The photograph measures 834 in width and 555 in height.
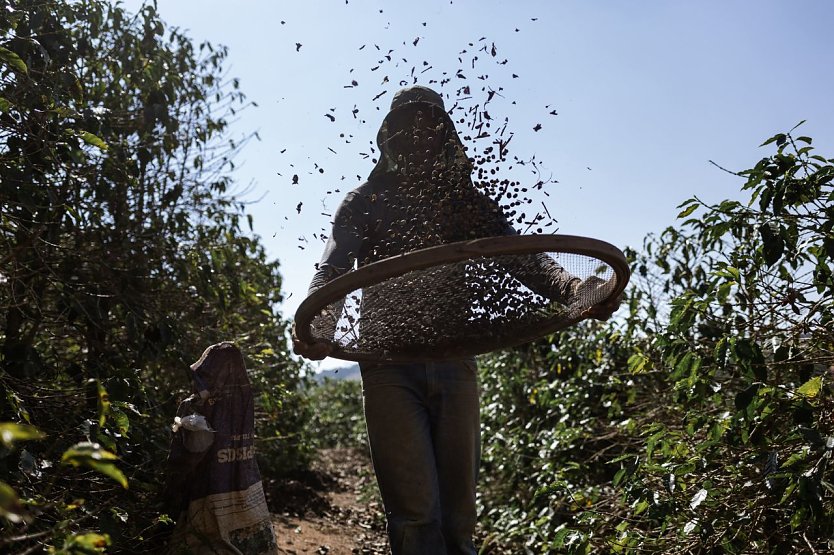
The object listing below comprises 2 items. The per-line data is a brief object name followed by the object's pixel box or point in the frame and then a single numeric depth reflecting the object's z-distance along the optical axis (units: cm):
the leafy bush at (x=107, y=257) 287
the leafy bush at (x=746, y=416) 266
